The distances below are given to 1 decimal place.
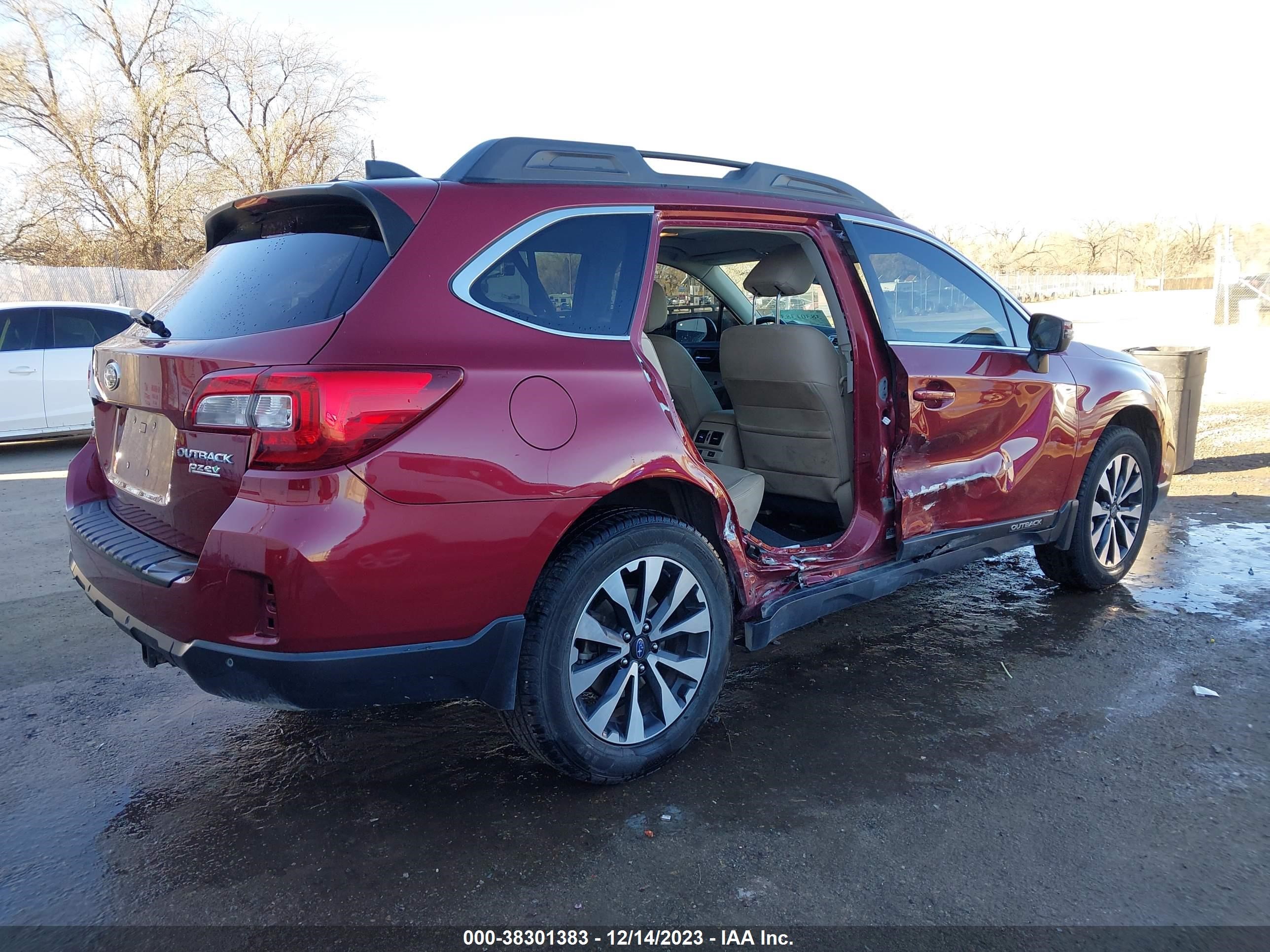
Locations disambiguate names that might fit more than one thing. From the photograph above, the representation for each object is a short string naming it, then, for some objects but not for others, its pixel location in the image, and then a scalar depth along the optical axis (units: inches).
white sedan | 378.0
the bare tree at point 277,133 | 1096.2
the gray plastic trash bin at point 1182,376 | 287.7
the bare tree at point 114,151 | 981.8
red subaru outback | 92.2
